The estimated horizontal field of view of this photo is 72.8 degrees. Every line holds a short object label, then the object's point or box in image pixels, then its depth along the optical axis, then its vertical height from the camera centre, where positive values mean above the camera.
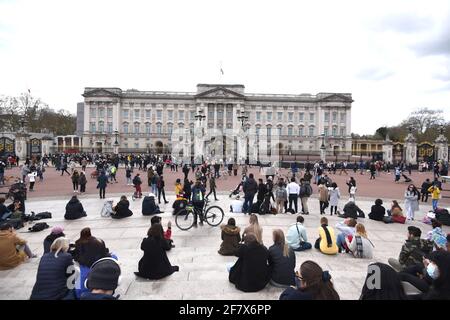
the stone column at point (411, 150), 41.24 +0.52
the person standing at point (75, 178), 18.12 -1.44
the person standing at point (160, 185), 14.90 -1.52
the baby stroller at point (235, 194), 16.44 -2.25
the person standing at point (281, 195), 12.65 -1.72
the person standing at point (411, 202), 12.20 -1.93
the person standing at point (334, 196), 13.03 -1.81
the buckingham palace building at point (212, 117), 83.44 +10.35
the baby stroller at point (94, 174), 25.56 -1.70
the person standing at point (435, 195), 13.82 -1.87
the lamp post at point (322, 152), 48.94 +0.22
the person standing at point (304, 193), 12.80 -1.64
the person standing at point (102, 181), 16.32 -1.46
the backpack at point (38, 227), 10.02 -2.42
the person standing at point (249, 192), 12.43 -1.56
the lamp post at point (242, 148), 55.91 +1.12
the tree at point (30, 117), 69.88 +10.09
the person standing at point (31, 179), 19.22 -1.59
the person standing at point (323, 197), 12.77 -1.81
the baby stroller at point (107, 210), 12.09 -2.23
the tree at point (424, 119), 85.27 +9.87
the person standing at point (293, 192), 13.07 -1.64
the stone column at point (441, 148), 40.66 +0.80
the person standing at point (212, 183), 15.98 -1.56
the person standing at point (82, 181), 17.78 -1.59
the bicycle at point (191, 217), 10.43 -2.27
